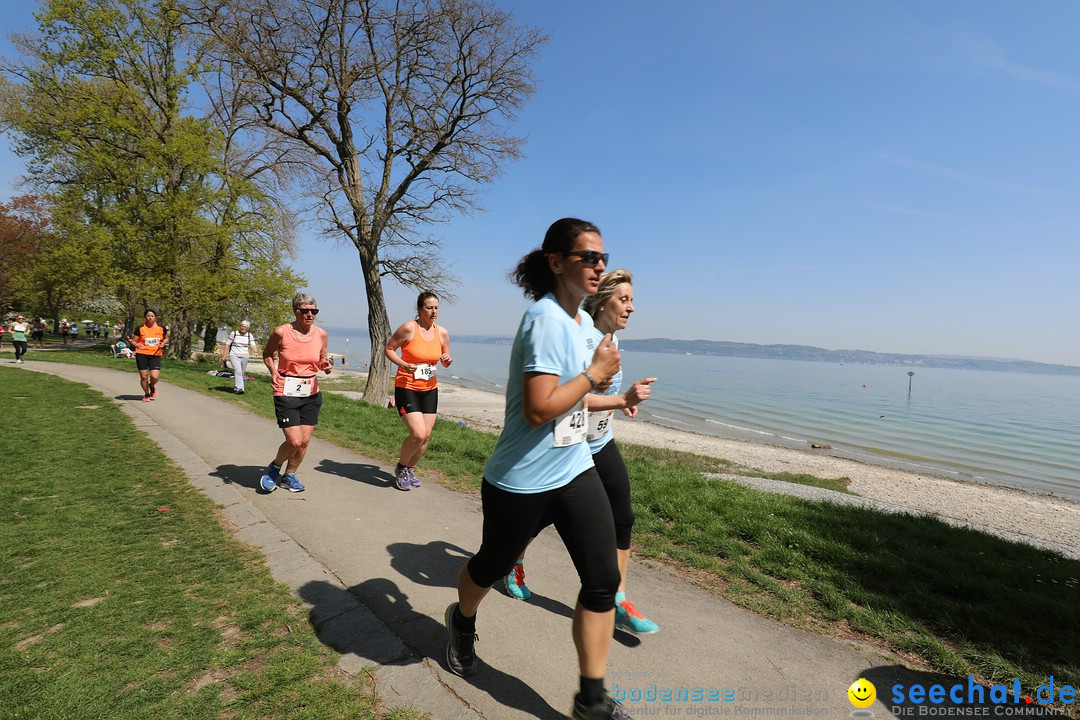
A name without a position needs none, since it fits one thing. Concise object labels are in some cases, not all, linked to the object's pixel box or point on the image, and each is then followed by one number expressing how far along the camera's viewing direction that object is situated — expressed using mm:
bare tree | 13438
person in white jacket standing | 14016
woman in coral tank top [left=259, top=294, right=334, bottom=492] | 5359
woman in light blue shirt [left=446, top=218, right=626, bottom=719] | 2045
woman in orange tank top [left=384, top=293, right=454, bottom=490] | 5773
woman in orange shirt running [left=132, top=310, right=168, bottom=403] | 10922
